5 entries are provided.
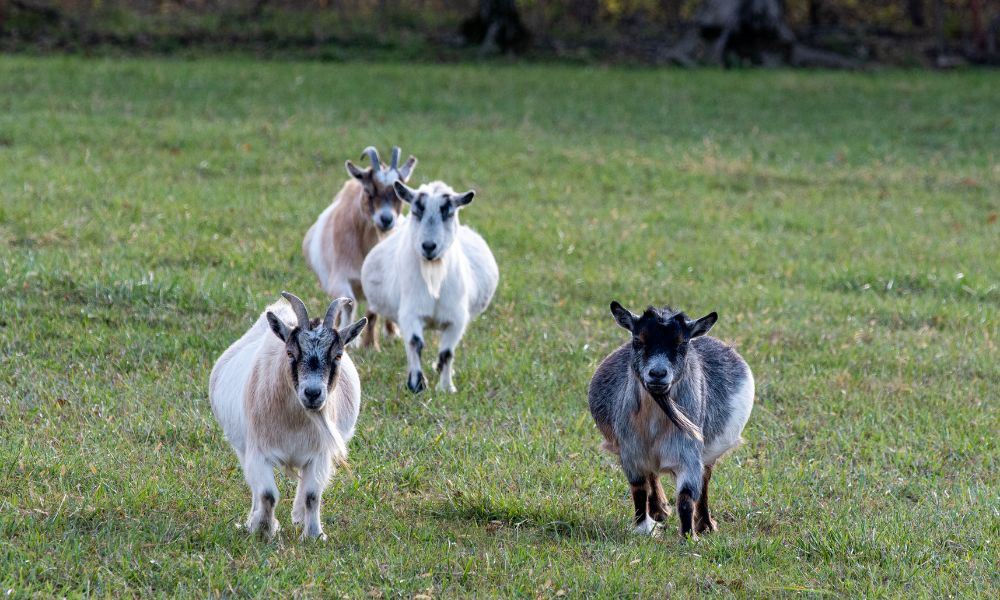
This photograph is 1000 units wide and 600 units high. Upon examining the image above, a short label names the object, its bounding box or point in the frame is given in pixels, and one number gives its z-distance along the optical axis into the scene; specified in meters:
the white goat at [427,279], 16.91
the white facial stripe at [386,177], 19.27
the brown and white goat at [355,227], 19.27
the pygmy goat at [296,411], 10.90
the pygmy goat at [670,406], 11.49
